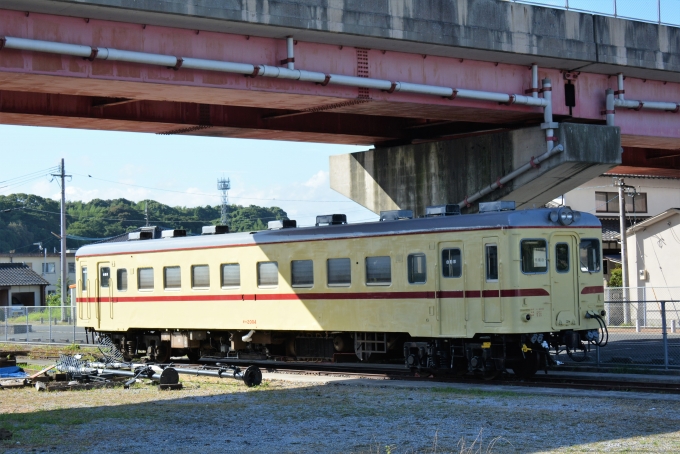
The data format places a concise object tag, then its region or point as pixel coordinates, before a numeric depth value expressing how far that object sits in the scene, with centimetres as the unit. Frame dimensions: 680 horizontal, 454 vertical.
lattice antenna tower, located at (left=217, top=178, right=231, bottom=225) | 11125
